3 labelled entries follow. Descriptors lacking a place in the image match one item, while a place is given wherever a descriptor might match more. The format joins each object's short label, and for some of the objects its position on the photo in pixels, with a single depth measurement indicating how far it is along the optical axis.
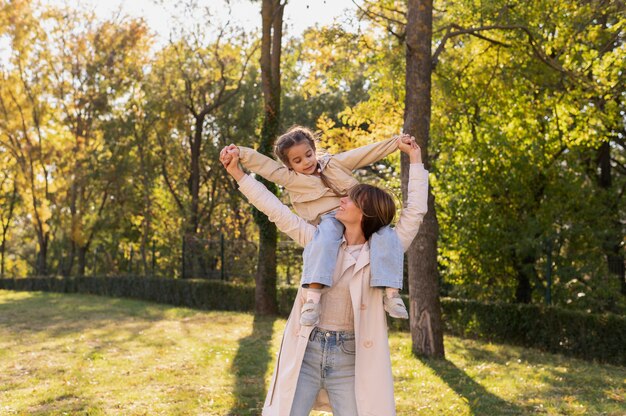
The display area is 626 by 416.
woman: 3.59
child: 3.60
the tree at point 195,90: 28.47
